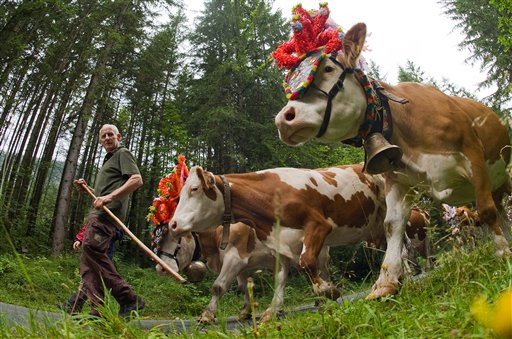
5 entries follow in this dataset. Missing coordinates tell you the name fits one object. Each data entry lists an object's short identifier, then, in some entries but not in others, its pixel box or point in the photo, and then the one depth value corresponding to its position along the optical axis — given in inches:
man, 162.1
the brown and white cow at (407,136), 112.3
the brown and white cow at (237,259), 232.1
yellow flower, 12.3
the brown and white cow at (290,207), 183.5
